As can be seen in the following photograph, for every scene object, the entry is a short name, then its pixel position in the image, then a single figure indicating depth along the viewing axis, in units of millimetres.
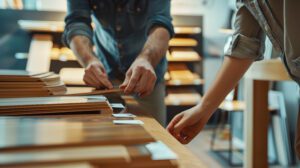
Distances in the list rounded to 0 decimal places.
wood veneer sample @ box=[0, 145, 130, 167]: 293
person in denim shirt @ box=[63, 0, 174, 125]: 1101
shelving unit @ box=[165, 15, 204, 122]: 4296
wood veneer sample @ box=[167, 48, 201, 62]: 4305
